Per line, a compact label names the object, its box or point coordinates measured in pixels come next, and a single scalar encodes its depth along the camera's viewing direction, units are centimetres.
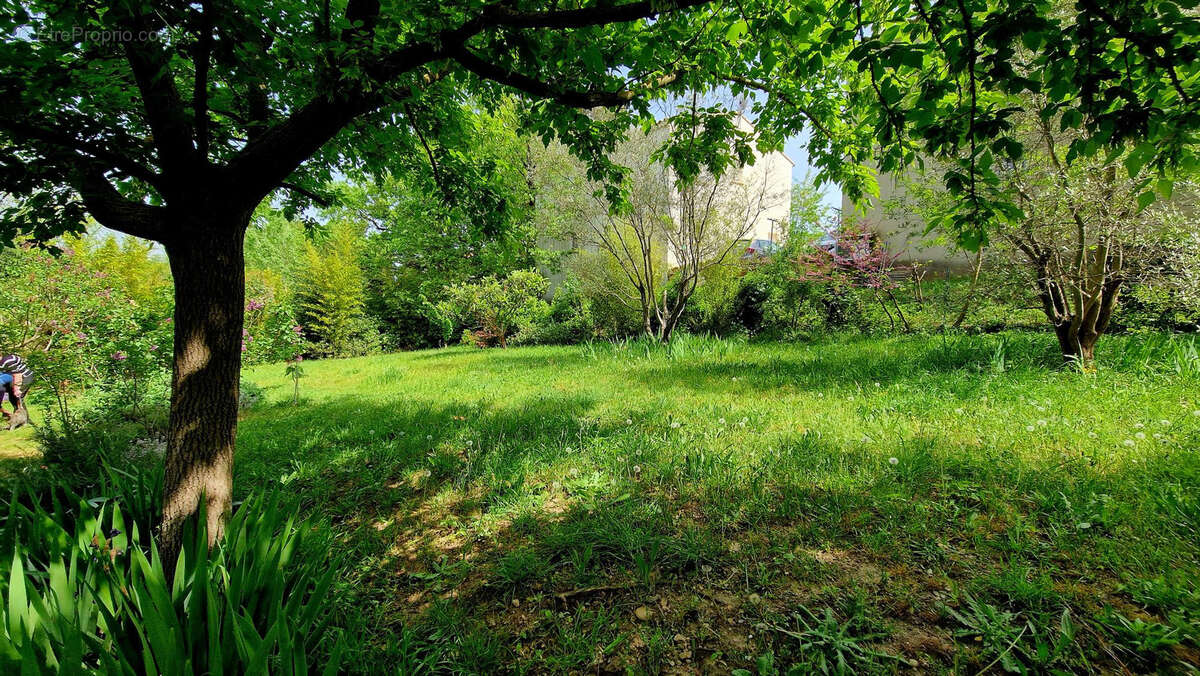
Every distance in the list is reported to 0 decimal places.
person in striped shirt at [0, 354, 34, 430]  536
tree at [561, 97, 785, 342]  790
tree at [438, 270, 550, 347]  1262
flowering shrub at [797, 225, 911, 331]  825
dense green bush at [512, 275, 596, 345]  1311
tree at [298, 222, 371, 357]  1562
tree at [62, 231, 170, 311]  1099
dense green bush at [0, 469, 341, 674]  114
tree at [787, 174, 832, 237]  926
